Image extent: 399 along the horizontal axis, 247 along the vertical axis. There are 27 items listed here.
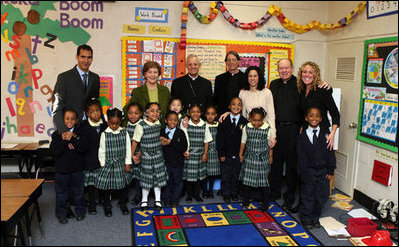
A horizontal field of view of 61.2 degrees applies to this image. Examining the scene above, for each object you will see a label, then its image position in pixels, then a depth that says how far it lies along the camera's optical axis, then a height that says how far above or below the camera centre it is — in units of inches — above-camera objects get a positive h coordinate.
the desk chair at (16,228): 93.2 -42.1
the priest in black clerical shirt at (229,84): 139.4 +0.0
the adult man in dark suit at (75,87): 123.1 -2.8
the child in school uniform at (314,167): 117.9 -28.0
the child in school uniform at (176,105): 131.0 -8.7
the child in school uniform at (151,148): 123.5 -24.6
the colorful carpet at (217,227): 106.5 -48.7
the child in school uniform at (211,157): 134.2 -29.9
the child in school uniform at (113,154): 120.0 -26.5
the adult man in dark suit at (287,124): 130.4 -14.8
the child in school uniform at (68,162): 113.0 -27.9
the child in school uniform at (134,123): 124.2 -15.6
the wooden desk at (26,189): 90.8 -30.8
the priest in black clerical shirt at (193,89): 141.6 -2.6
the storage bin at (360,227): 112.3 -46.4
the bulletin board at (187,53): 158.7 +13.4
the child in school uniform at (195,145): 131.6 -24.3
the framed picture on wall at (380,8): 125.3 +31.0
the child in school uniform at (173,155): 127.8 -27.8
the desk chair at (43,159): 146.7 -36.4
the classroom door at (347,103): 146.6 -7.1
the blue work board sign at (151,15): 157.2 +31.1
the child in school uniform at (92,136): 119.1 -19.7
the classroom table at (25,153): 145.4 -32.3
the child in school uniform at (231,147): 132.4 -25.1
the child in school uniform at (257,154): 127.6 -26.5
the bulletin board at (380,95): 124.5 -2.7
